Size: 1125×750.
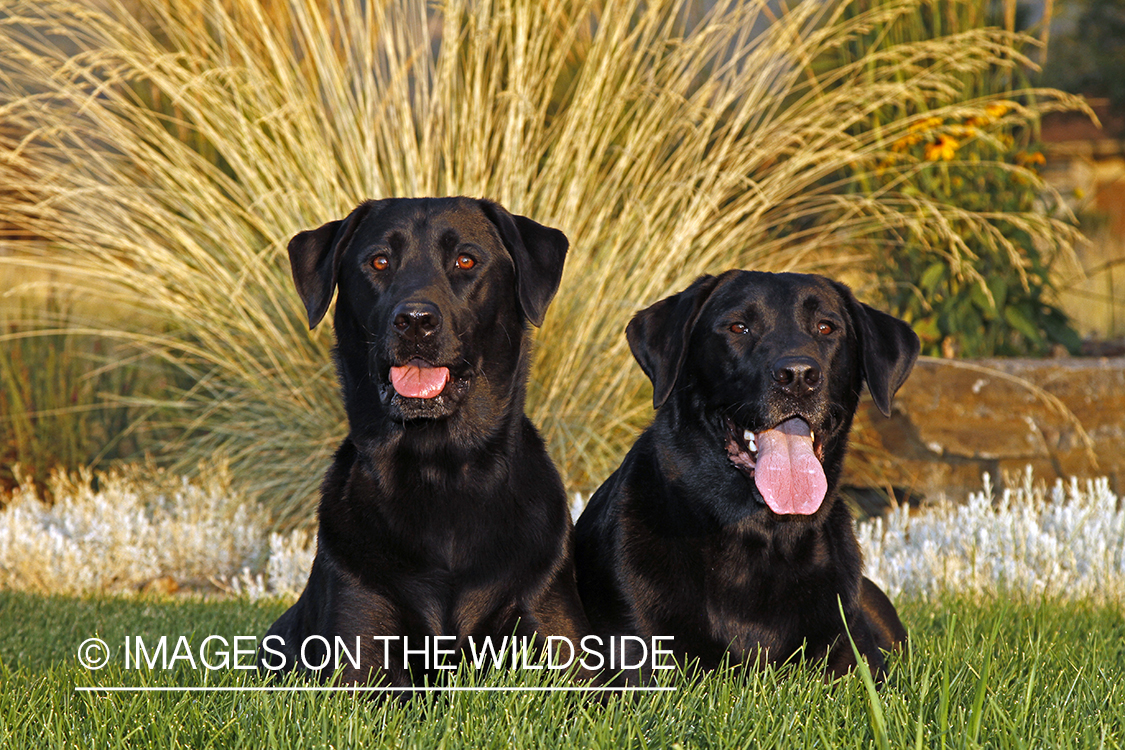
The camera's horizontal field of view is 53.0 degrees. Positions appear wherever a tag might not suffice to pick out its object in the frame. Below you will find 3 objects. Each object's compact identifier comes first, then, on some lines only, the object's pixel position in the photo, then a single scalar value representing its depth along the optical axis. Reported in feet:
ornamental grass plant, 16.06
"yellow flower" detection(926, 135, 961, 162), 18.20
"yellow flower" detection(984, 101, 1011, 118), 18.65
